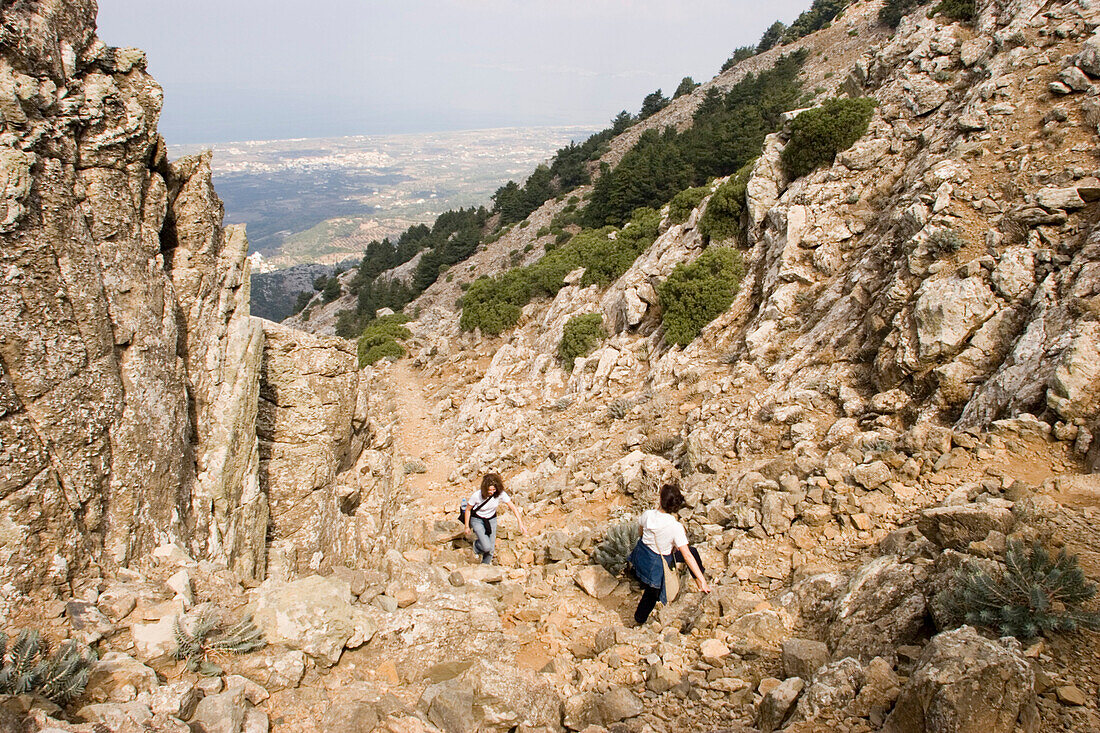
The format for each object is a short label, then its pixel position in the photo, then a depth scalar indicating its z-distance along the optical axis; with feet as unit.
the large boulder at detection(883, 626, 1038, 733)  11.15
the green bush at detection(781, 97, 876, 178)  52.11
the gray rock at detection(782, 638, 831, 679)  15.88
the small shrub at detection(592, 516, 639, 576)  26.18
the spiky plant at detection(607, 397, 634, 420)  49.42
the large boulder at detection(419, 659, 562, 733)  15.78
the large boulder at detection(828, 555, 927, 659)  15.74
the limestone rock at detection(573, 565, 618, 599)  24.68
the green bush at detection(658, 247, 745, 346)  52.70
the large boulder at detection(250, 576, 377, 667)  16.94
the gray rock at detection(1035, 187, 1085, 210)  29.07
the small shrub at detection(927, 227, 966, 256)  32.17
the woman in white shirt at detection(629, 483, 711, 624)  20.27
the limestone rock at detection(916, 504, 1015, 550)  17.38
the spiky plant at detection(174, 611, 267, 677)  14.70
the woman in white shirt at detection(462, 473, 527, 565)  28.02
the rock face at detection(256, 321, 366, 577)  25.82
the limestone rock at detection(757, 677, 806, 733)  14.33
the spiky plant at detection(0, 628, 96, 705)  11.42
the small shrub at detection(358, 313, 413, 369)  101.40
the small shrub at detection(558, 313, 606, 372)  65.67
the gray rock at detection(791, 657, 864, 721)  13.52
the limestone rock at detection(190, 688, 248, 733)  13.04
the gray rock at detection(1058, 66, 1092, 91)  35.78
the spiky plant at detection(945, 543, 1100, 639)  13.19
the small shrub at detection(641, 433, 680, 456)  40.96
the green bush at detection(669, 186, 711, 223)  76.74
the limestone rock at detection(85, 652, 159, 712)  12.66
